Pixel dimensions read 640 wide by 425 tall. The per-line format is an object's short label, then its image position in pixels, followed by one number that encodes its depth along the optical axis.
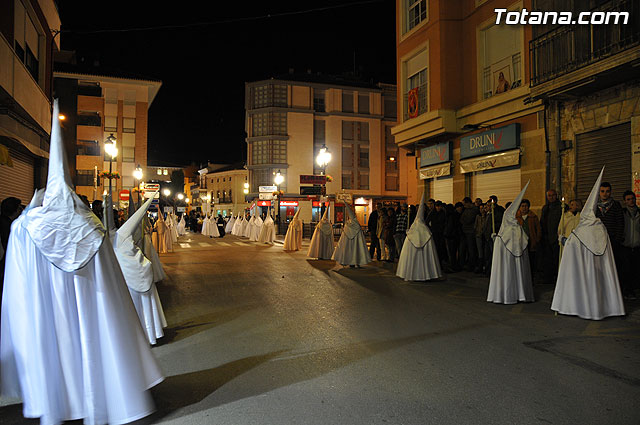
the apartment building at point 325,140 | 45.50
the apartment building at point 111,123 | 43.39
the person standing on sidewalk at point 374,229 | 15.78
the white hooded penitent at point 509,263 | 8.32
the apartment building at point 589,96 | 10.02
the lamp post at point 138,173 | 34.18
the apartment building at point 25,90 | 11.71
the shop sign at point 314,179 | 21.47
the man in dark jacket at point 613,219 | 8.04
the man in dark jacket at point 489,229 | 11.08
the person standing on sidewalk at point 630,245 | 8.08
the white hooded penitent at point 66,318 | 3.26
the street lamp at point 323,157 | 21.23
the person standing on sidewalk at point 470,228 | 11.91
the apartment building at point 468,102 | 13.64
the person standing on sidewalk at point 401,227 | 13.76
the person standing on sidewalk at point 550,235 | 9.93
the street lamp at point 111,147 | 19.94
